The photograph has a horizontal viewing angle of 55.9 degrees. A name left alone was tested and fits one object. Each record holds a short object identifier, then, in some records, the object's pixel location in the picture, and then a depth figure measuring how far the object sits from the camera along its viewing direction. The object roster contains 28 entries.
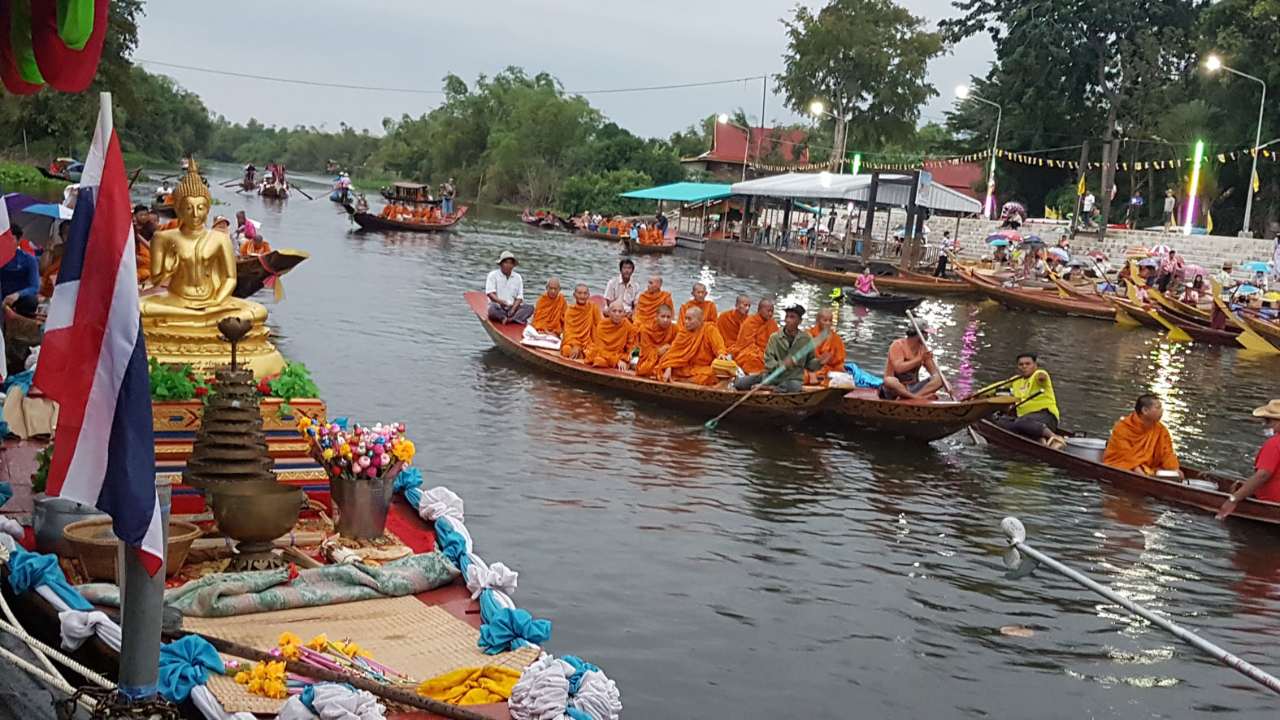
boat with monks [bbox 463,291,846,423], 13.12
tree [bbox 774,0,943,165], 55.12
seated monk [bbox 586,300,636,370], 15.07
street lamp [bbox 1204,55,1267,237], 30.96
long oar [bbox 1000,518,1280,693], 4.55
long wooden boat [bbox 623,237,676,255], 44.72
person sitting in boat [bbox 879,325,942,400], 13.48
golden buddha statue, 7.50
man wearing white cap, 17.41
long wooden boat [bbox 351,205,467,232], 44.25
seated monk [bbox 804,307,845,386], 13.80
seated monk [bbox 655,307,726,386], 14.30
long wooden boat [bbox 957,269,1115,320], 32.09
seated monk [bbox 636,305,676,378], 14.53
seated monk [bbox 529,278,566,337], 16.75
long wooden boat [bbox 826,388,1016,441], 12.59
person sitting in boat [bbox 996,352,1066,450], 13.32
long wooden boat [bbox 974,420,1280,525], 10.77
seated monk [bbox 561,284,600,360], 15.70
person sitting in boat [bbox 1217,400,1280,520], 10.58
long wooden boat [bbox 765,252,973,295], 34.34
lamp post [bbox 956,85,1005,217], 44.56
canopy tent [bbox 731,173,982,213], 37.12
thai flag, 3.32
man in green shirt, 13.29
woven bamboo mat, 5.35
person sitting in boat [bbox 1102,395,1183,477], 11.97
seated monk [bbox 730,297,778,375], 14.57
